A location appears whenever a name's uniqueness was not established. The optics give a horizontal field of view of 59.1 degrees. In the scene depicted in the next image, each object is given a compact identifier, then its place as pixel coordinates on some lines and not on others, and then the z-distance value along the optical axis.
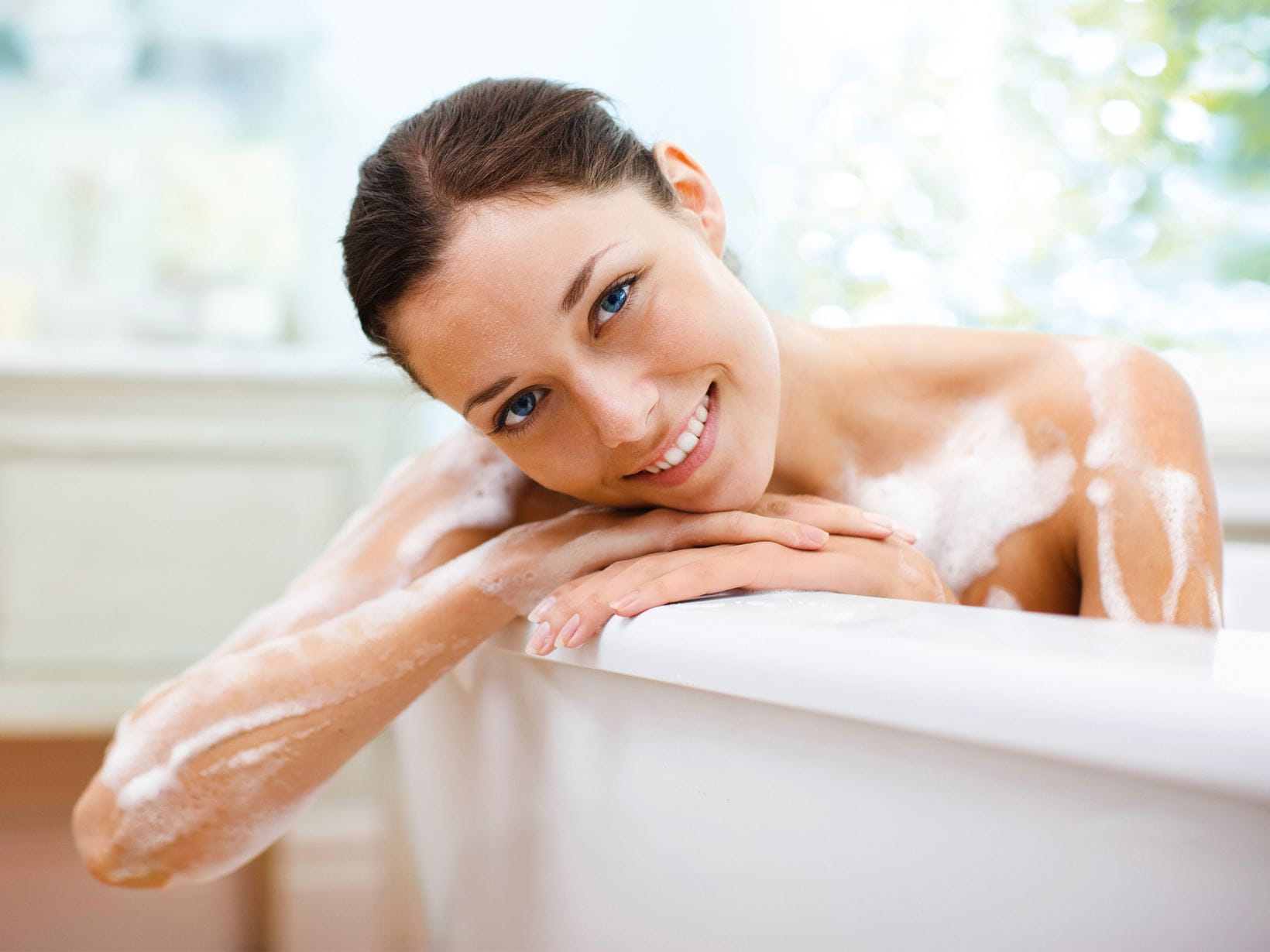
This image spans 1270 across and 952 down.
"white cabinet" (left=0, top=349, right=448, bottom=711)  1.77
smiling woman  0.80
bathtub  0.41
